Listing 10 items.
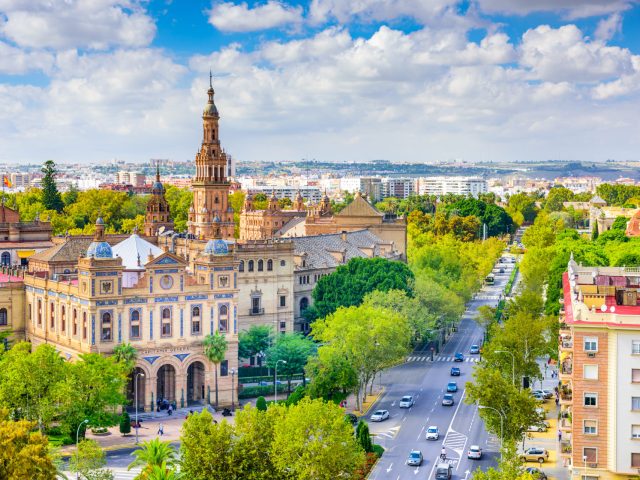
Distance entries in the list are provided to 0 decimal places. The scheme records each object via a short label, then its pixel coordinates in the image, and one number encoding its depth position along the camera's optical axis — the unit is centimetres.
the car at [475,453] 8400
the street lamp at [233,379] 10501
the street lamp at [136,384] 9814
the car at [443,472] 7794
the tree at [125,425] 9312
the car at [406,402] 10262
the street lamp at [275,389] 10056
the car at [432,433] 9017
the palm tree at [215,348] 10450
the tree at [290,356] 10819
